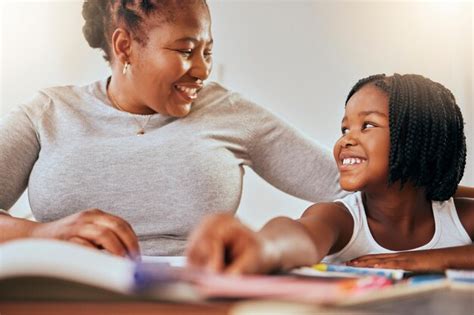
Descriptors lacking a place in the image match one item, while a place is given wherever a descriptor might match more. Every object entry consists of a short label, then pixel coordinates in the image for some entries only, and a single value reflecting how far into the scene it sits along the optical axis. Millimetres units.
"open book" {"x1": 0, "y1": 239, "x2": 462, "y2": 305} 440
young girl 1095
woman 1150
